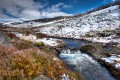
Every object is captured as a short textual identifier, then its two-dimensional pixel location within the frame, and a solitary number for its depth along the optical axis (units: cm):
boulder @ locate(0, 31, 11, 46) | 643
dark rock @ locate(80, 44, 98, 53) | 1181
